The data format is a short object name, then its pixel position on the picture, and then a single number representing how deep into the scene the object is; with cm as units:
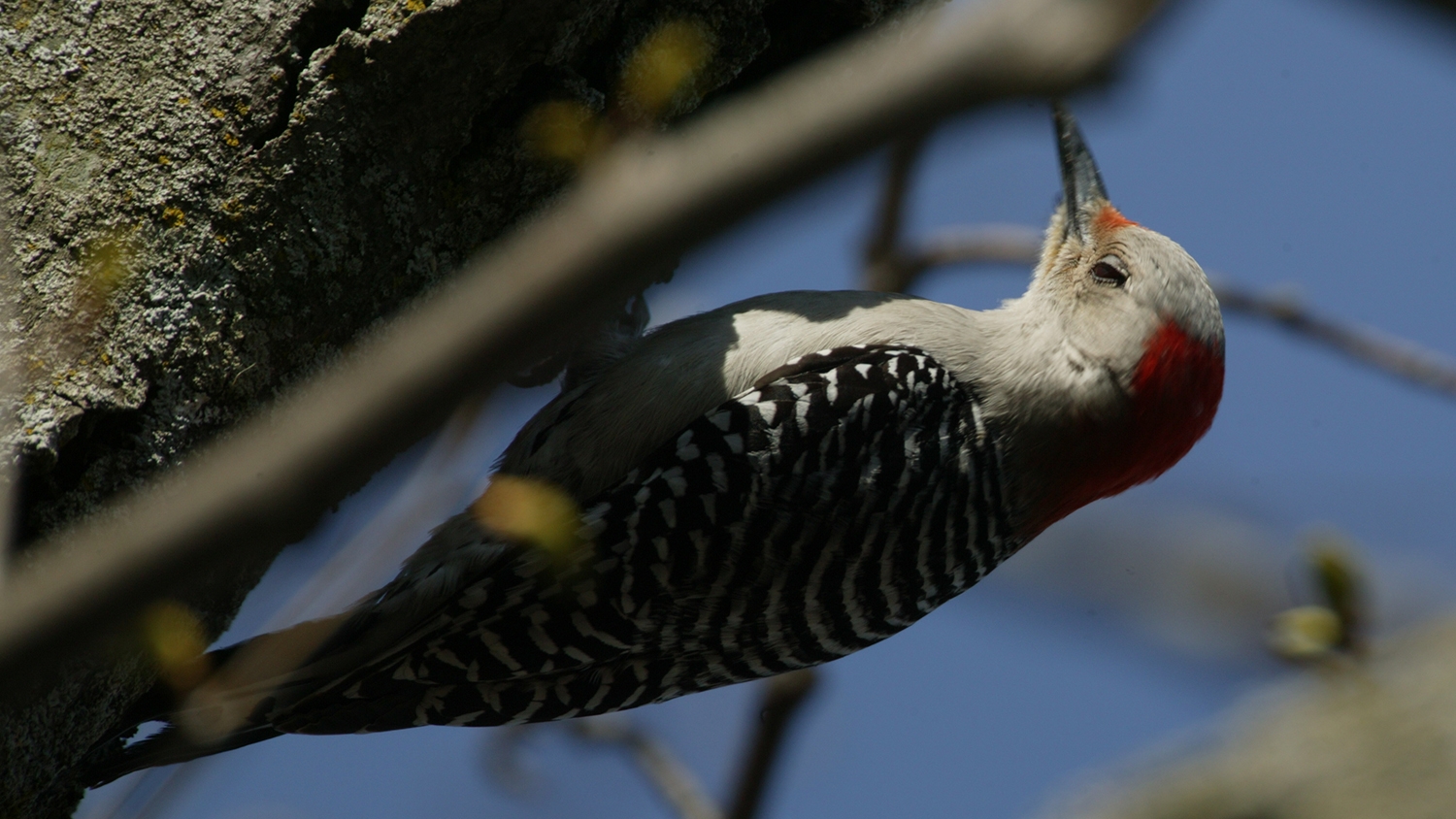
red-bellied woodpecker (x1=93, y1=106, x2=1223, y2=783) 800
